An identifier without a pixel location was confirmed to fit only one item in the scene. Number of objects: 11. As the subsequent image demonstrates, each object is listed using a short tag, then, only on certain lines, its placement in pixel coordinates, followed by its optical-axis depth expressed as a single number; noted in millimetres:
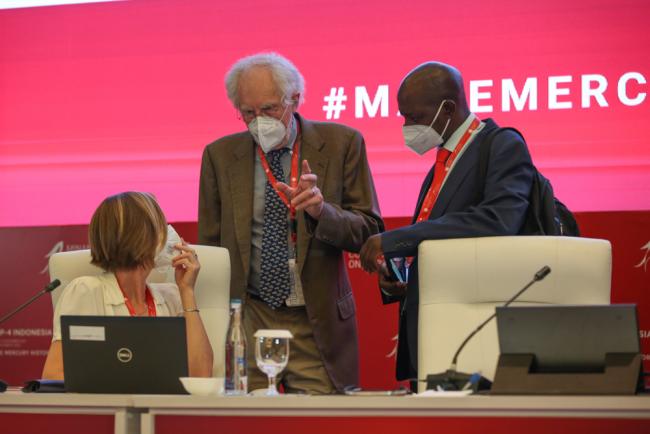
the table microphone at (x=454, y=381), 4207
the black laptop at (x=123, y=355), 4348
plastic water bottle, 4727
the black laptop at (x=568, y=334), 4012
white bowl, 4191
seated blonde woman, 5480
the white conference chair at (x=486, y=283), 5375
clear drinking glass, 4699
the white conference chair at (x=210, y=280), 5895
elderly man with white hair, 6281
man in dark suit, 5832
